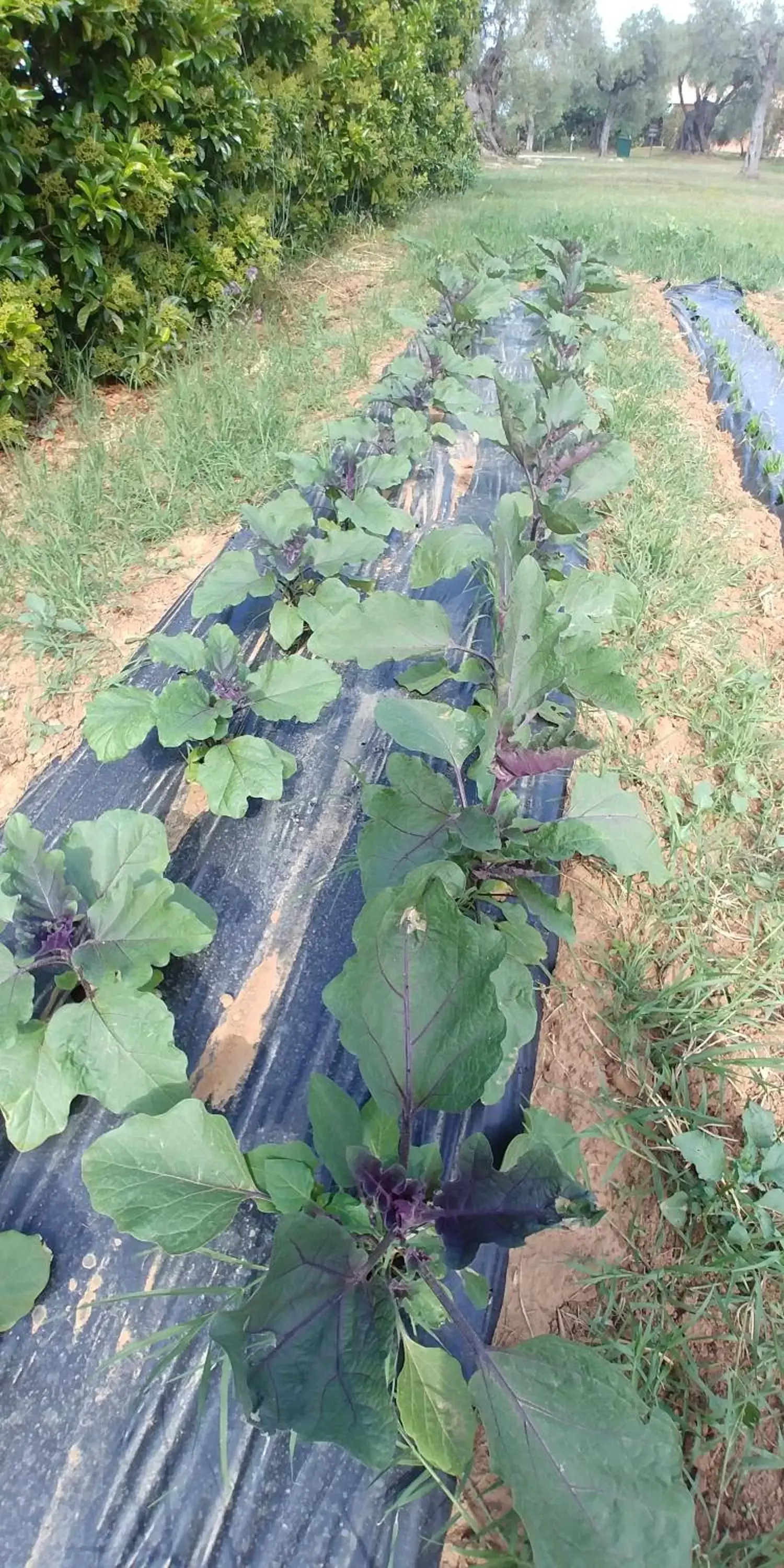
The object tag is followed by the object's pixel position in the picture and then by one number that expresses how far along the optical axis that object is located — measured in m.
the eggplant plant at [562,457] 2.02
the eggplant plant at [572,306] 3.69
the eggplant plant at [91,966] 1.15
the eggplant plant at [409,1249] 0.76
